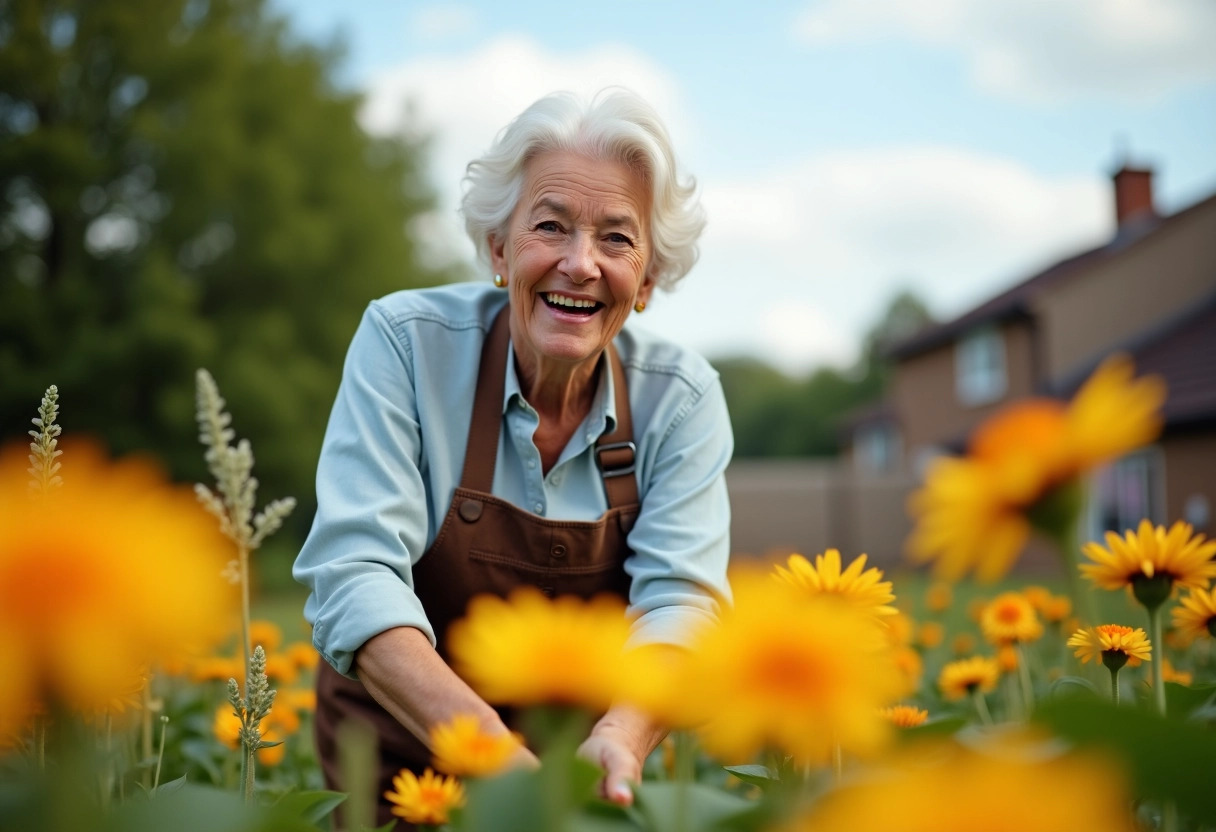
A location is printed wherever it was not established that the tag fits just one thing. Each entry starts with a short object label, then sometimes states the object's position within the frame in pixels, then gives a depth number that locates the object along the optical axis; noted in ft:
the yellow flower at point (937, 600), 16.07
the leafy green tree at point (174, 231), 51.26
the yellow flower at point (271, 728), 6.77
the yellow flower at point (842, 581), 3.34
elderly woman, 6.97
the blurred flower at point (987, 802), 1.56
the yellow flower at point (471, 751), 2.87
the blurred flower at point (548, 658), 2.19
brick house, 45.88
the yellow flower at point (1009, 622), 7.44
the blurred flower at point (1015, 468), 2.12
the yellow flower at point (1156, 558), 3.98
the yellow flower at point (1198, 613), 4.45
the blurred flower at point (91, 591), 1.74
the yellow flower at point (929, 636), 12.95
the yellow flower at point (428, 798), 3.61
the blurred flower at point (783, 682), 1.97
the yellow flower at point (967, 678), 7.92
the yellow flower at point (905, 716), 4.61
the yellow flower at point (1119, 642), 4.33
